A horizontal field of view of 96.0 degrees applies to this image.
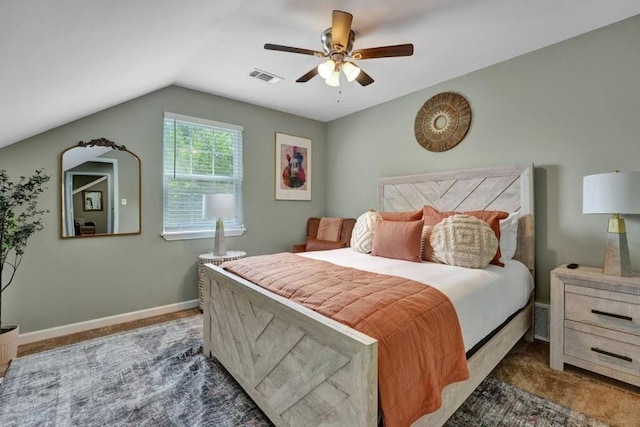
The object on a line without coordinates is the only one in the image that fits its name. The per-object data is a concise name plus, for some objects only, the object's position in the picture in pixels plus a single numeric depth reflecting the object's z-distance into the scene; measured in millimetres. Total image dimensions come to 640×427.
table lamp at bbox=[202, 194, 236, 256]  3129
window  3277
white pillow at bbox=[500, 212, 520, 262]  2426
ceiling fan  1890
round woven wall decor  3057
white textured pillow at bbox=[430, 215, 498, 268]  2166
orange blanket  1097
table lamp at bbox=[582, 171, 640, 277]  1835
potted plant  2201
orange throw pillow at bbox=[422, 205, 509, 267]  2331
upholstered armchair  3840
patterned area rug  1604
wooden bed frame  1067
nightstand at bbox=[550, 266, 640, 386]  1836
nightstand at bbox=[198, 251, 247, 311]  3199
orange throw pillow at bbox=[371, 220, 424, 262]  2445
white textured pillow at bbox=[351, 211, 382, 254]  2923
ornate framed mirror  2703
